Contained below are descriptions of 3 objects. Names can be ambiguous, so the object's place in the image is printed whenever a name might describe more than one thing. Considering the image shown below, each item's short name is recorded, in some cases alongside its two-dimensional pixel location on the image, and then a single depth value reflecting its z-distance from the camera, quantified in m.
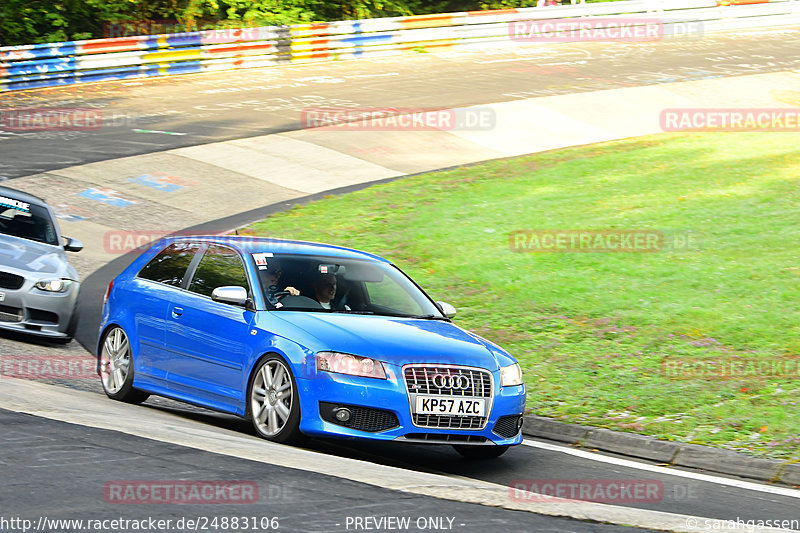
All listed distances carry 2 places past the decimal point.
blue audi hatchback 15.16
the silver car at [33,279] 23.37
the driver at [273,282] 16.84
